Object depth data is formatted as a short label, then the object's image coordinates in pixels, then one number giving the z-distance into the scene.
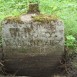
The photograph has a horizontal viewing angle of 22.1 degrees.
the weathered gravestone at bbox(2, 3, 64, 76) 2.99
